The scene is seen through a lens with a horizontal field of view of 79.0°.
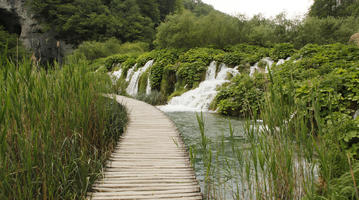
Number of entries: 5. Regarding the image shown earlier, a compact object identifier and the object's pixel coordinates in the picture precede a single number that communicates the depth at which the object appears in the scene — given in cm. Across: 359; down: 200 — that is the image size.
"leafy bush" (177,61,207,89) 1026
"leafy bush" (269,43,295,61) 921
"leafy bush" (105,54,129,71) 1656
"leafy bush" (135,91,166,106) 990
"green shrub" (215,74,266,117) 673
